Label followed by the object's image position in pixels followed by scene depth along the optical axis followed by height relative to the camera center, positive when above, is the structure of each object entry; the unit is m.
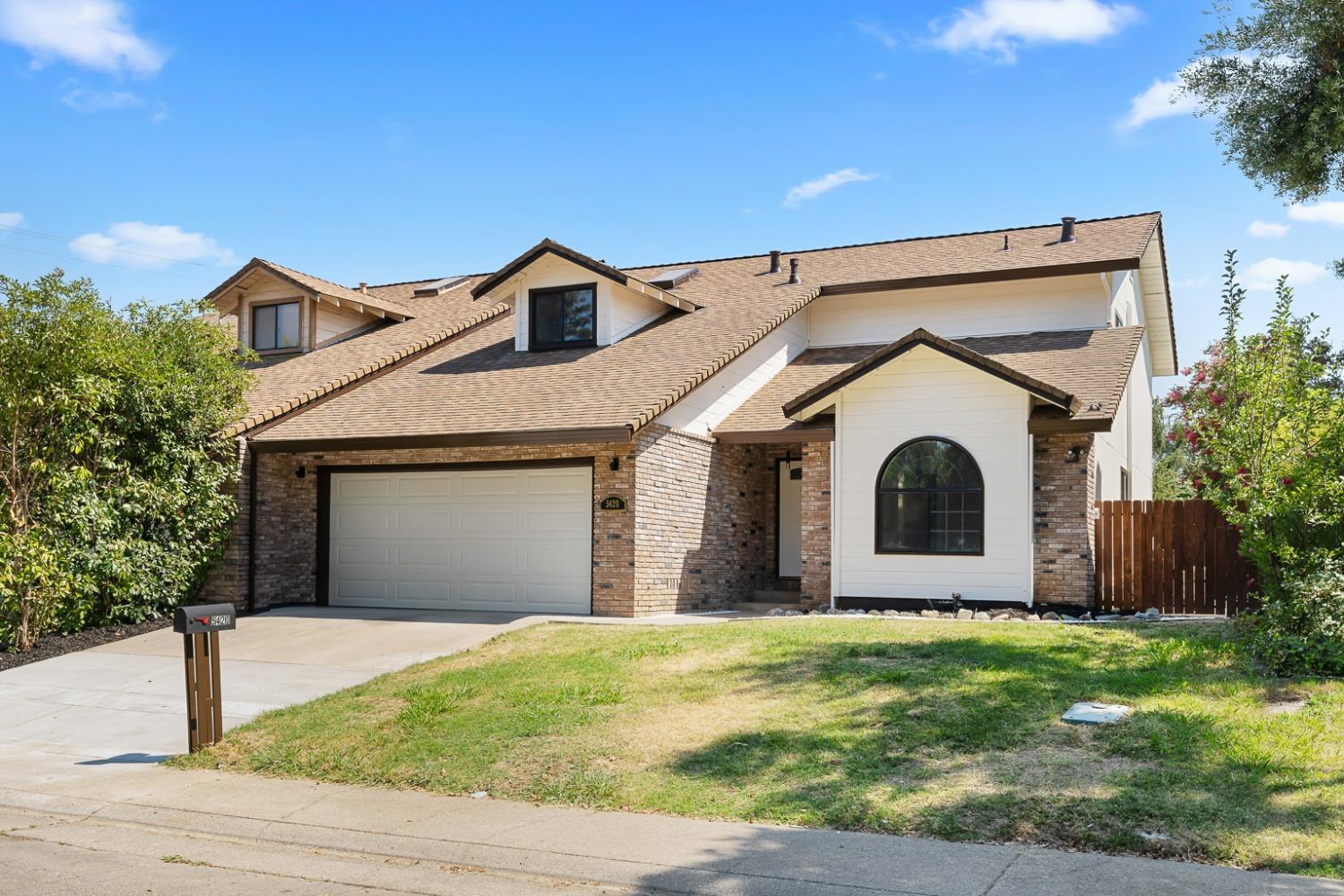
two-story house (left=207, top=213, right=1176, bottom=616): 15.62 +1.02
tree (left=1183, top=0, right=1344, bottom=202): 9.49 +3.81
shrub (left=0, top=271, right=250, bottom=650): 13.78 +0.60
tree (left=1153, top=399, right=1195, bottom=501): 31.33 +1.70
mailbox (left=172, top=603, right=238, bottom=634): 8.98 -0.99
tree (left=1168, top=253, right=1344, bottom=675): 9.94 +0.41
